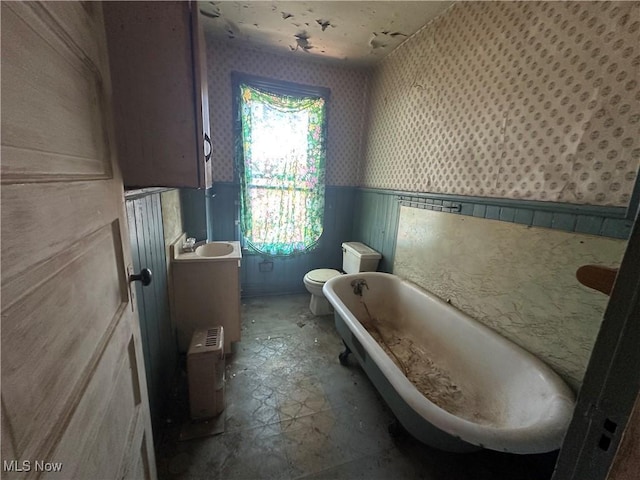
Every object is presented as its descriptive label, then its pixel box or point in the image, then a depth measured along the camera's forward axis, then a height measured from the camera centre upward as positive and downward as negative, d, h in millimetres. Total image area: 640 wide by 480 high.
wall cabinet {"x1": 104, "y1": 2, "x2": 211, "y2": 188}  667 +217
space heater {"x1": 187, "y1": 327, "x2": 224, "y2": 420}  1443 -1154
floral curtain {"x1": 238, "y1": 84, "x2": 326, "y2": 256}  2695 +79
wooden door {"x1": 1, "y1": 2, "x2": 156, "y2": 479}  303 -138
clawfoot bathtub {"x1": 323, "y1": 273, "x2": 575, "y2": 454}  943 -965
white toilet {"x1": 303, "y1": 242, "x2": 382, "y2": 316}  2609 -986
